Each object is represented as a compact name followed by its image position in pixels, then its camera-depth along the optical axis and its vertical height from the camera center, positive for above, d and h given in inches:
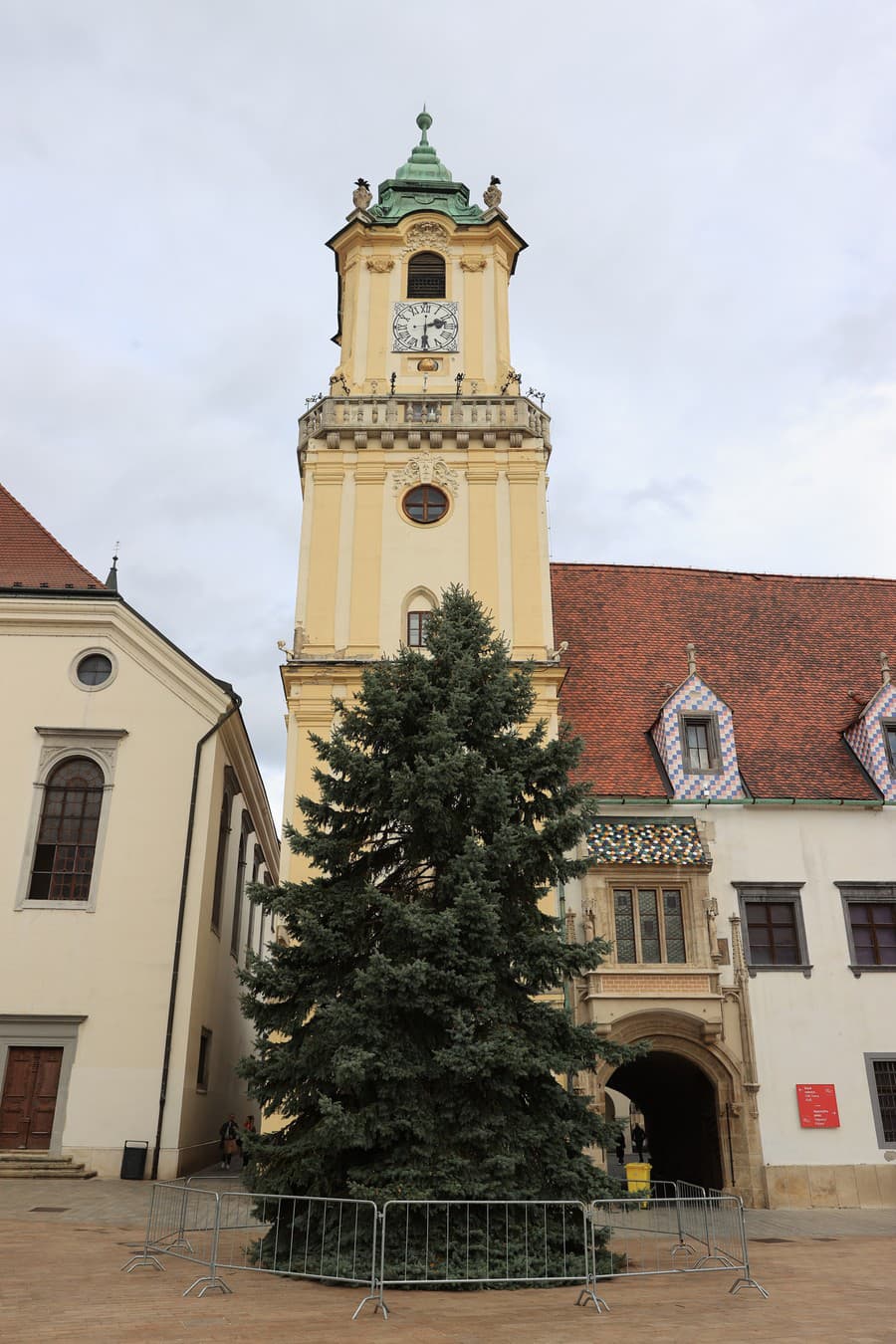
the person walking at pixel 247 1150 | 443.6 -6.5
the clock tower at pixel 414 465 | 912.3 +567.7
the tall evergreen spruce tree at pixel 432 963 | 424.5 +68.3
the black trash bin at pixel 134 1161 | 759.1 -18.7
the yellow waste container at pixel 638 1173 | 759.1 -24.9
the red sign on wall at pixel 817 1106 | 761.0 +19.3
